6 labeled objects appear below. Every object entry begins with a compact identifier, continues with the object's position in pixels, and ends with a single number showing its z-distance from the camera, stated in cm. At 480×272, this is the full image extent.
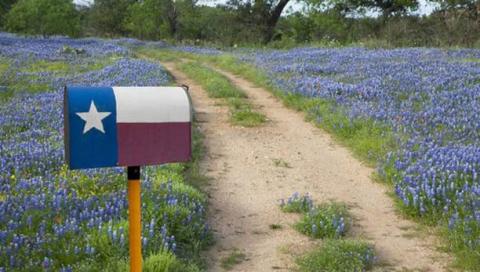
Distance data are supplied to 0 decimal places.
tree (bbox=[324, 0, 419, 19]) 3931
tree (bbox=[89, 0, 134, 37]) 6431
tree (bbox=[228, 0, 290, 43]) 4494
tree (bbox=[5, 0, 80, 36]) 4025
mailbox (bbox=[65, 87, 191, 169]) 326
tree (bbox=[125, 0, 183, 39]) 5294
